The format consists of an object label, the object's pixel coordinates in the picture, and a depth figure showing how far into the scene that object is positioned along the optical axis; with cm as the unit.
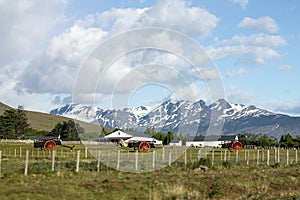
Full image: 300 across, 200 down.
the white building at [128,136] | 15026
